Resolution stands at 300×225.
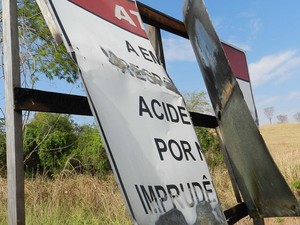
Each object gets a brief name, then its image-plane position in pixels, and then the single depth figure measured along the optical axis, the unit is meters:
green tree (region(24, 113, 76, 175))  8.72
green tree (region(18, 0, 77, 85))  6.23
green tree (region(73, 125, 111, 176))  7.44
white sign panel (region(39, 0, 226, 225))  0.94
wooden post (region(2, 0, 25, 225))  1.04
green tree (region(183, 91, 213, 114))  16.88
